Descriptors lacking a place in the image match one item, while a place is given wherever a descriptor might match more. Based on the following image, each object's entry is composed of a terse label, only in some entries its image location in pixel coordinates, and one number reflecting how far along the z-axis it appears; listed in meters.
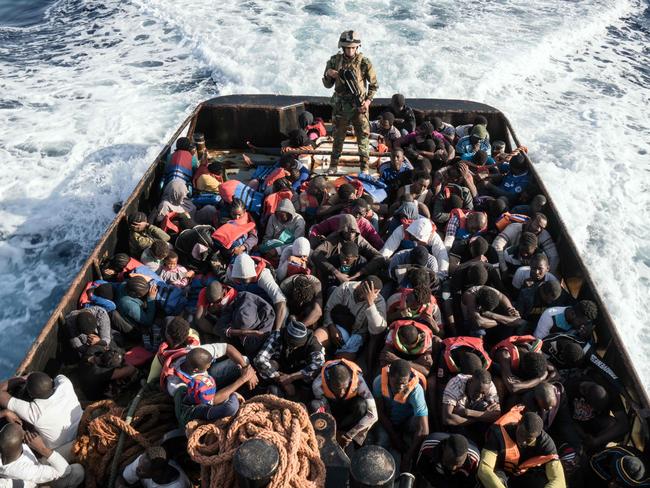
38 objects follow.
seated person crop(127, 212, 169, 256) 5.53
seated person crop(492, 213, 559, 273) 5.39
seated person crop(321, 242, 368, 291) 4.98
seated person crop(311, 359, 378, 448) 3.69
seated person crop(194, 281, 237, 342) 4.54
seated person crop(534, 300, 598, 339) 4.29
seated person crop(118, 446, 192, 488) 3.05
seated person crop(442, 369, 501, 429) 3.72
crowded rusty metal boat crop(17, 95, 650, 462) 4.17
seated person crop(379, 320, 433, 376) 4.09
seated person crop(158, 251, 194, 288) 5.16
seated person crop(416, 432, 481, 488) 3.25
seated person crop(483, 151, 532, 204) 6.41
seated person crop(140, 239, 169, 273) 5.15
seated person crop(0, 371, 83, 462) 3.59
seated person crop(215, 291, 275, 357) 4.29
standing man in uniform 6.29
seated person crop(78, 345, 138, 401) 4.16
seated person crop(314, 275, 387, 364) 4.39
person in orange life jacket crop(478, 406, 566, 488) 3.35
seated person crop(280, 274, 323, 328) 4.51
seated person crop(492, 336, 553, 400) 3.89
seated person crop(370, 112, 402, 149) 7.44
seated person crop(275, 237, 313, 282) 4.96
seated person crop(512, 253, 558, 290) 4.78
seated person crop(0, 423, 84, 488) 3.19
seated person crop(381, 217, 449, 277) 5.21
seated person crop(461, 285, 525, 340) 4.47
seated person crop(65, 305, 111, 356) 4.39
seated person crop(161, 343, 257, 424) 3.44
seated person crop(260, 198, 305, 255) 5.48
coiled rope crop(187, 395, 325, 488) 2.69
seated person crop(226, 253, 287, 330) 4.61
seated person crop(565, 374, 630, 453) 3.75
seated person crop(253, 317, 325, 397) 4.03
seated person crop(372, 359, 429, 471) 3.72
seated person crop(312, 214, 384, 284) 5.09
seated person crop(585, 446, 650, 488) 3.27
